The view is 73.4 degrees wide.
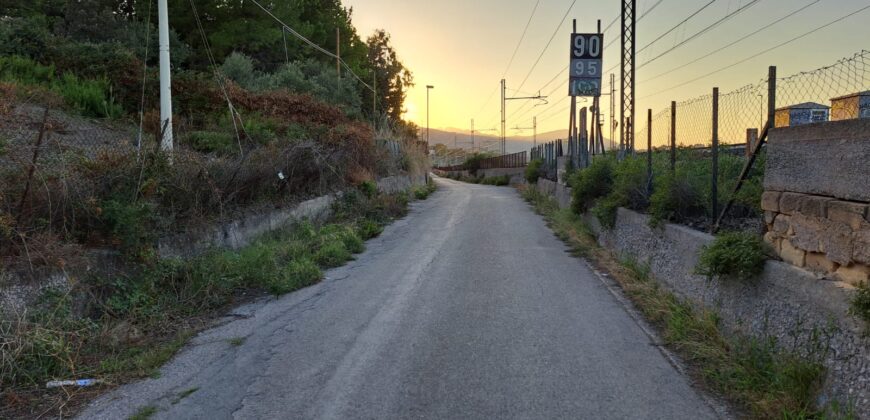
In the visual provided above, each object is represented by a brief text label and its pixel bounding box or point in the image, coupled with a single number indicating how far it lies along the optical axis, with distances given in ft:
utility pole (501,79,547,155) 226.99
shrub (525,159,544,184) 100.38
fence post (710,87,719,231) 21.43
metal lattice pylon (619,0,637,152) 59.36
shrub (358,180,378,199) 55.06
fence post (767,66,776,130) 17.93
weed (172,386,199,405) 14.46
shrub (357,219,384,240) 43.05
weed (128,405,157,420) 13.51
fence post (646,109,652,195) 29.63
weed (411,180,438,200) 82.74
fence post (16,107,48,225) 19.83
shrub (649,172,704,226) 24.40
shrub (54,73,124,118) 44.83
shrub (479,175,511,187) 142.92
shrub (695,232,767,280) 16.33
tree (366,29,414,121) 205.98
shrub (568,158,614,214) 40.04
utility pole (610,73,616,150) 152.44
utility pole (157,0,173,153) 35.14
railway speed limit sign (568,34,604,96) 61.57
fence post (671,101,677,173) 25.54
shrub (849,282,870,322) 11.32
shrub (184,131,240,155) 38.88
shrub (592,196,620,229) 33.68
